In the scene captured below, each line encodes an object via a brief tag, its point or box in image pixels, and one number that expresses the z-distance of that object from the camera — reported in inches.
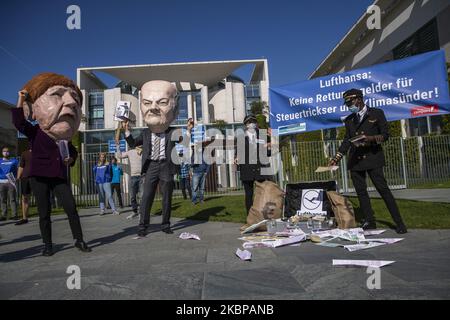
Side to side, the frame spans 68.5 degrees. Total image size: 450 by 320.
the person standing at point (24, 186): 305.7
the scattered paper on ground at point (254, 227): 189.2
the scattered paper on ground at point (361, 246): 141.8
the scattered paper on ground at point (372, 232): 173.1
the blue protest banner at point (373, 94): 264.2
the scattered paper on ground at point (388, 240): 152.4
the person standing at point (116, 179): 412.2
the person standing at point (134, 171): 334.6
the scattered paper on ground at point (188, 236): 185.0
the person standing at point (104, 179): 366.3
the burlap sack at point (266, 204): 199.5
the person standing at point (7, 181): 344.2
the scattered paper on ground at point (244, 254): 130.5
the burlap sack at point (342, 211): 184.9
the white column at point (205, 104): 1581.0
